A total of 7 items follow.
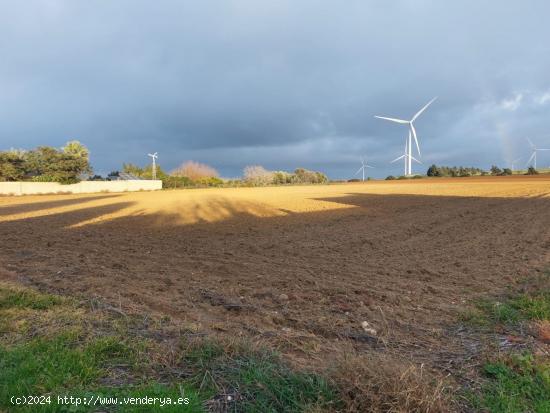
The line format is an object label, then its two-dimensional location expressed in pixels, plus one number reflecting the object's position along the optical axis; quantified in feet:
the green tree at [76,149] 234.13
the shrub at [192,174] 325.42
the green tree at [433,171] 311.84
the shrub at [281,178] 331.16
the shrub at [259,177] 314.98
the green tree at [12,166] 202.18
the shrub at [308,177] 340.39
